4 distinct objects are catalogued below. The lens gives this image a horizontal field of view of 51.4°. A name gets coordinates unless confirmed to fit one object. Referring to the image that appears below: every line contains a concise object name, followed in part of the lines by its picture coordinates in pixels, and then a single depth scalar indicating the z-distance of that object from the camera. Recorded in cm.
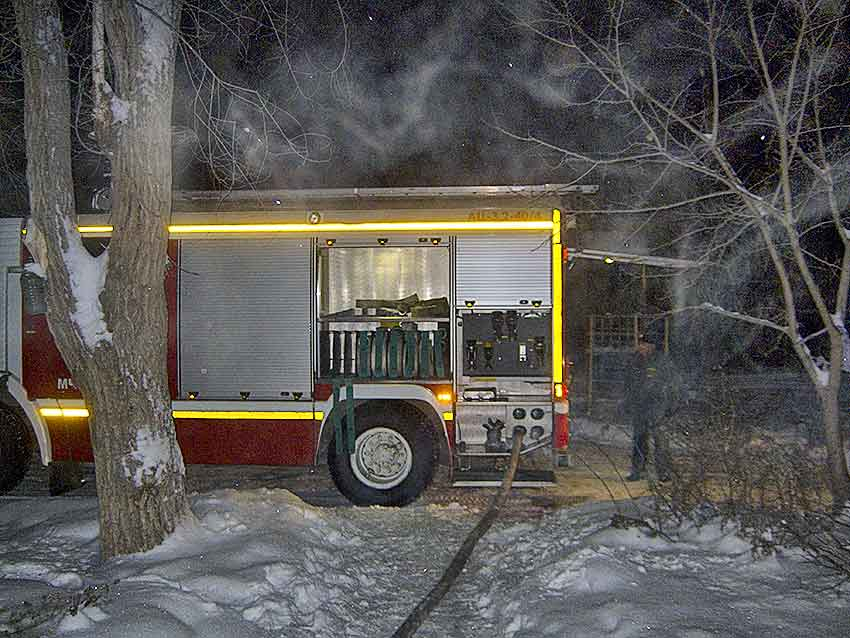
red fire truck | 858
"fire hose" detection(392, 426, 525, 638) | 509
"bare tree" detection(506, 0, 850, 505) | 681
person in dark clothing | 923
